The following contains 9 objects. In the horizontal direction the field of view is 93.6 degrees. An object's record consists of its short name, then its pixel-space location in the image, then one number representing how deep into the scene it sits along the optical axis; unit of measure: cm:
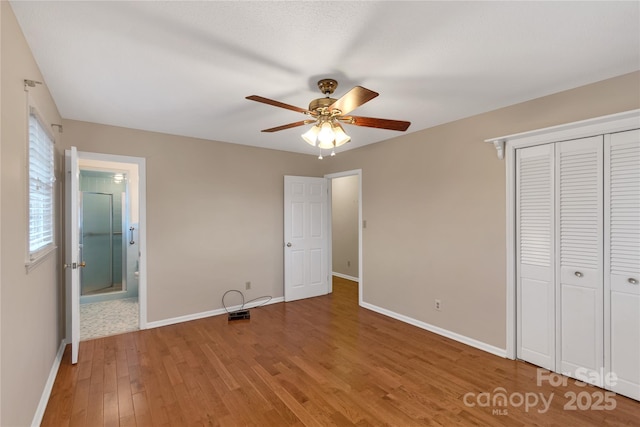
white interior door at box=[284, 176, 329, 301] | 488
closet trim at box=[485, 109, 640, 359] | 267
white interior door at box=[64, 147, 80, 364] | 278
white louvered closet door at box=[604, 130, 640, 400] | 226
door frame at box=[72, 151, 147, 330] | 369
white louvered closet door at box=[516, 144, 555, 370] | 270
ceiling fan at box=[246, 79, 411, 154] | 219
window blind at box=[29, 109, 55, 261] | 199
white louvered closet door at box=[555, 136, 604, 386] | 244
